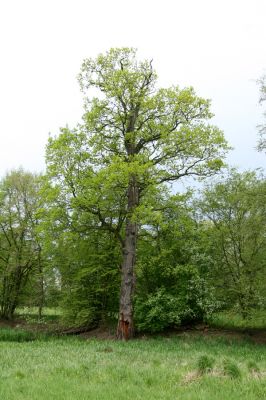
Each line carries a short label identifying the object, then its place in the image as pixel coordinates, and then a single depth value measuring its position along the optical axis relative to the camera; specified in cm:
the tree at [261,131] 1906
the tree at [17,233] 3312
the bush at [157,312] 2166
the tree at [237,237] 1988
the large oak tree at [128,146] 2142
